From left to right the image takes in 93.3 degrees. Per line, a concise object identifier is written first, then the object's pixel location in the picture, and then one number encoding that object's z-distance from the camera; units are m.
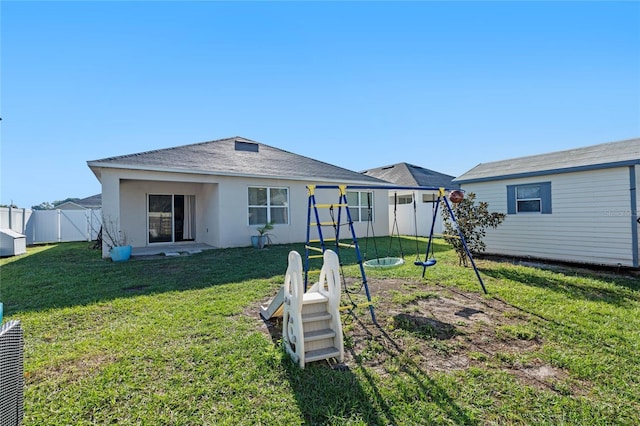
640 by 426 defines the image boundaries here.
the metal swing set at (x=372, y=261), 3.99
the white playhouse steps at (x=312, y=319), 3.01
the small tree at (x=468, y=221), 7.59
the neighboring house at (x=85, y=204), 18.76
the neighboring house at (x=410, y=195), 16.11
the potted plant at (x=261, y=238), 10.51
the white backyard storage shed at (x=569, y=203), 7.06
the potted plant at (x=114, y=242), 8.46
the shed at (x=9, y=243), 10.21
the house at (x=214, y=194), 9.75
